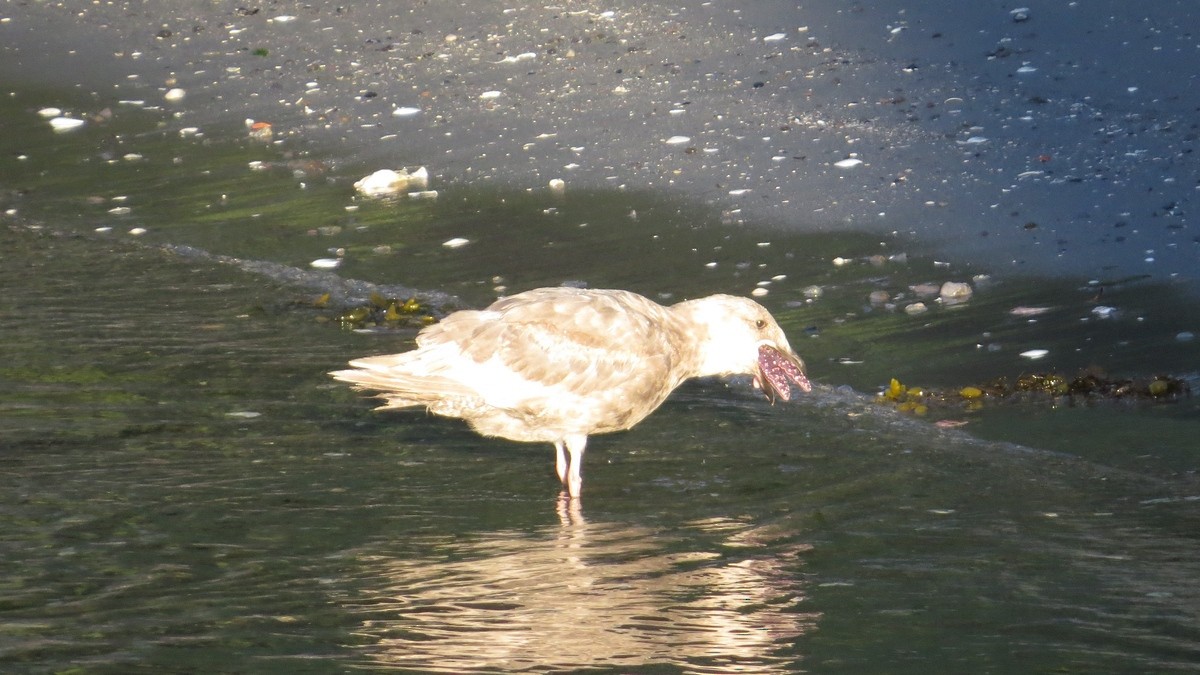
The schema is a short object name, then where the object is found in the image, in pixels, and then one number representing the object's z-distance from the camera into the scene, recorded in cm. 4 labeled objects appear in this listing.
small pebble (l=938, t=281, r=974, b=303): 1862
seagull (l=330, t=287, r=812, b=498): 1333
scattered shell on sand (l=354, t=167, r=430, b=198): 2448
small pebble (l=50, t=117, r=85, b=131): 2917
